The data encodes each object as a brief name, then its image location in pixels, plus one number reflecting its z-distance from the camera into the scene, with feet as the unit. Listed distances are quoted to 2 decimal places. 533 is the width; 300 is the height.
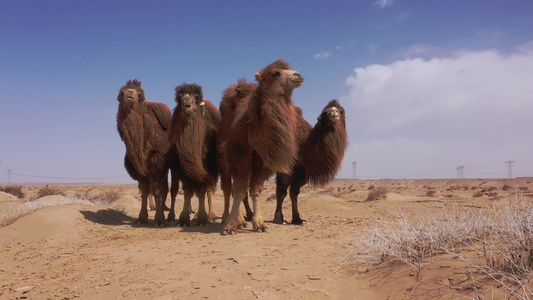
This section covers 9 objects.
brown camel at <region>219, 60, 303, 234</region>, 20.31
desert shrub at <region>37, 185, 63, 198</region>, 67.54
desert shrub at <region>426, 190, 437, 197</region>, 82.69
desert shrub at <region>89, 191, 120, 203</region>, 57.92
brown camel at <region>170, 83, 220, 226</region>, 24.09
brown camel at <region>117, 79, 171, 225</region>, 25.88
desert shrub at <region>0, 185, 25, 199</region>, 83.00
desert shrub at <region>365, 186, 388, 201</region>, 68.82
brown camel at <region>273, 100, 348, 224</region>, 26.30
